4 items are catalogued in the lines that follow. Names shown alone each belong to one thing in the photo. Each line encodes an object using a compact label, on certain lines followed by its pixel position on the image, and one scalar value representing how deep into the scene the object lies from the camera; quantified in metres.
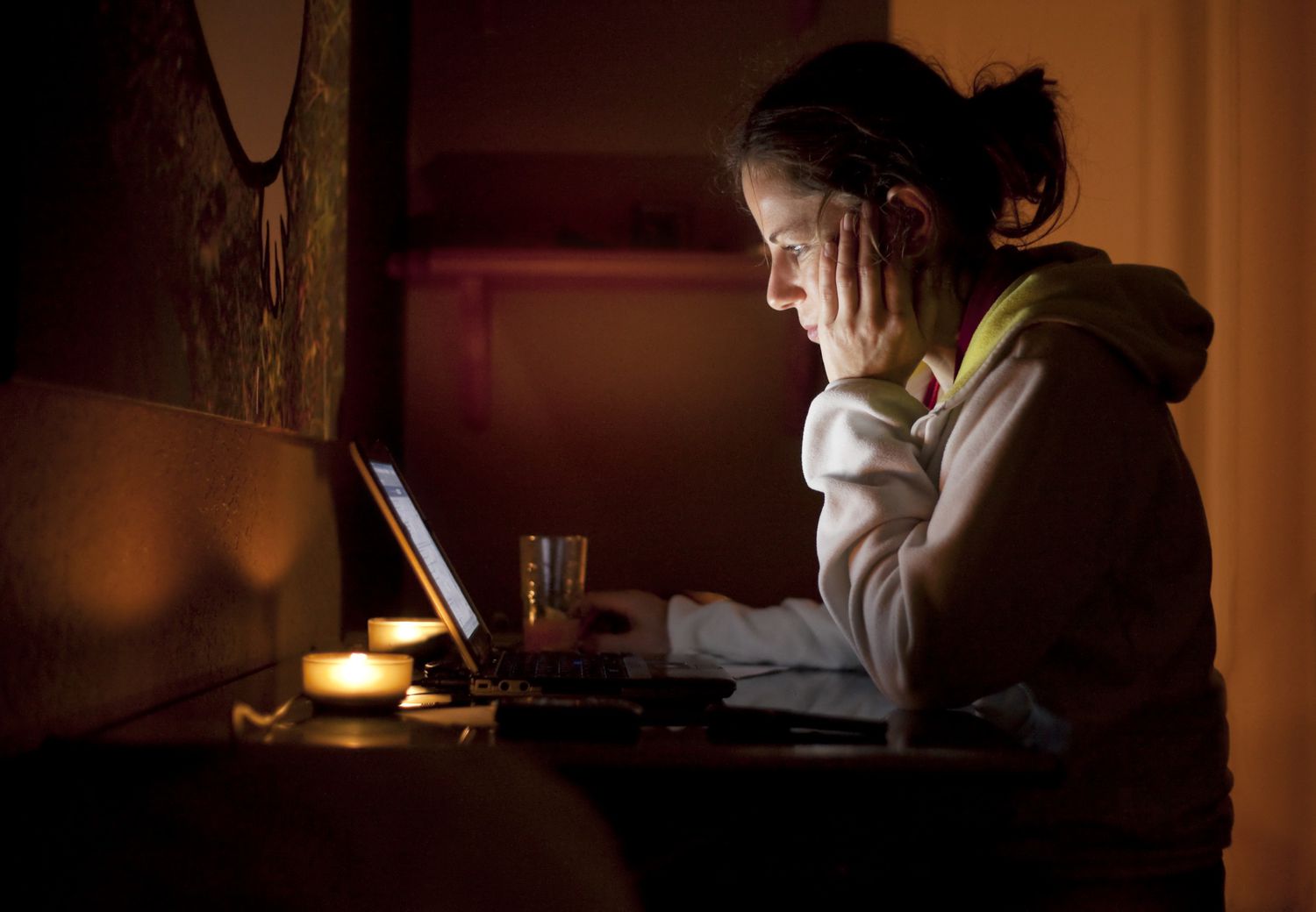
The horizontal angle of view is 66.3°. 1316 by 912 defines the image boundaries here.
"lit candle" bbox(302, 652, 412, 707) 0.83
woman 0.84
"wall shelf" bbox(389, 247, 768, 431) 1.91
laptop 0.92
